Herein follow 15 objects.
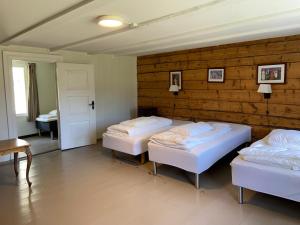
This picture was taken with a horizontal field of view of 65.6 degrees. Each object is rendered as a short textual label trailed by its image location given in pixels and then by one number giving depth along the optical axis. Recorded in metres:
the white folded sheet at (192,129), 3.43
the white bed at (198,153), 2.99
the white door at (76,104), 4.73
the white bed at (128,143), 3.74
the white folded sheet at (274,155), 2.35
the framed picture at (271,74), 3.88
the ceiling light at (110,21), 2.50
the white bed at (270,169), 2.31
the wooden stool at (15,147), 2.94
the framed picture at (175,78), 5.28
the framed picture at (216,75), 4.60
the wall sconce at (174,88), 5.21
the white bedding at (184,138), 3.13
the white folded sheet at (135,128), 3.98
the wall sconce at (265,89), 3.95
